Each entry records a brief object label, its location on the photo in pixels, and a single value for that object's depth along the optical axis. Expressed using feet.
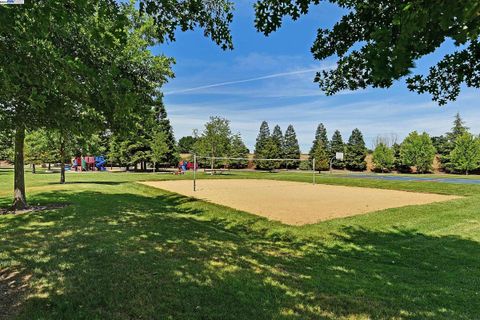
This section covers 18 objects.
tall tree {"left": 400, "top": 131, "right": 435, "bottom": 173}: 190.39
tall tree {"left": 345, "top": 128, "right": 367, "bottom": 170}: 215.72
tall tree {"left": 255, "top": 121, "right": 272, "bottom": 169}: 210.79
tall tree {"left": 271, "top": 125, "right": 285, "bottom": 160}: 222.28
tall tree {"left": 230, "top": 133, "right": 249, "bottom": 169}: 193.59
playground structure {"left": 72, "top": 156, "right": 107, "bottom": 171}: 175.01
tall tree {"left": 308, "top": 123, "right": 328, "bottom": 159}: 241.96
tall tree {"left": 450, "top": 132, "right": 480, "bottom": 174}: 173.47
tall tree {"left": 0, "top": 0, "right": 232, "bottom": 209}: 12.36
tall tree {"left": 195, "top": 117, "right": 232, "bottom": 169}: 145.18
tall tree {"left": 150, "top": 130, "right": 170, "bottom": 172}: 154.71
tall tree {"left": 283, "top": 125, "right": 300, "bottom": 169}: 222.69
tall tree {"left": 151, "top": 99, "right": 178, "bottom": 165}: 177.37
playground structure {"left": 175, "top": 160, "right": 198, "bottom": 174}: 162.67
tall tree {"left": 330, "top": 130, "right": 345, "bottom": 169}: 222.07
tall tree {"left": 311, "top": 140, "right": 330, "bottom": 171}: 204.14
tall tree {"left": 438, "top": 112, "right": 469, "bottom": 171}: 189.34
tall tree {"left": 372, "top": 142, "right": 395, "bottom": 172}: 201.16
